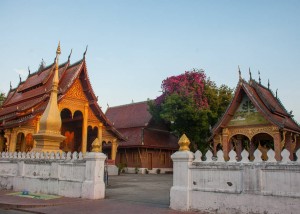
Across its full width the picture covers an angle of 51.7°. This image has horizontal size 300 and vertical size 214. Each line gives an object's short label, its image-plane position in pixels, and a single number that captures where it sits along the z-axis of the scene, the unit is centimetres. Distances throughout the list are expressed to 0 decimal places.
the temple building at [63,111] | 1847
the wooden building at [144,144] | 3005
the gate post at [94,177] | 919
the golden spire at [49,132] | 1170
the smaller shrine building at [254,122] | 1666
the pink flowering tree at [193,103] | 2597
